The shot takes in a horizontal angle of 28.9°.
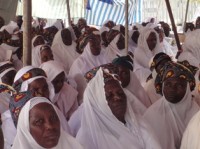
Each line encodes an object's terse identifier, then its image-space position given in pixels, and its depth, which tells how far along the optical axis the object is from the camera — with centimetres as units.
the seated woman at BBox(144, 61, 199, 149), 333
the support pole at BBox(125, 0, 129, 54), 501
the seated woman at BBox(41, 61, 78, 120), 438
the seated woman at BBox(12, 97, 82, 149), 245
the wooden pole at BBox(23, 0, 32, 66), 320
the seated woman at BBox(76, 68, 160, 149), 293
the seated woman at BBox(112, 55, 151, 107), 414
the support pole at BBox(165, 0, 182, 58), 563
